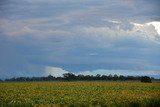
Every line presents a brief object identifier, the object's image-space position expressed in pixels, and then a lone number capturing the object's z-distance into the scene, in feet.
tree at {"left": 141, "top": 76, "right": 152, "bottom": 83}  387.30
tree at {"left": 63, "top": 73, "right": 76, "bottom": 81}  556.92
